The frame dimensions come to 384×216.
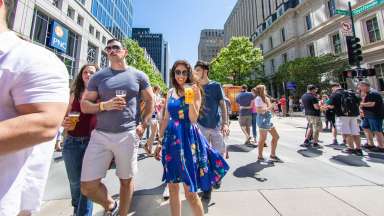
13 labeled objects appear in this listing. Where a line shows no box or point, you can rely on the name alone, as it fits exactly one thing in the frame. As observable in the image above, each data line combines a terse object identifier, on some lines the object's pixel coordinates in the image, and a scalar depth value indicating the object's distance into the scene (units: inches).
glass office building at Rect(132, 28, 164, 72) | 4822.8
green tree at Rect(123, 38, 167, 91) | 1290.6
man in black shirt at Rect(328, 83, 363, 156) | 221.1
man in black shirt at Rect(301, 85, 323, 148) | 253.1
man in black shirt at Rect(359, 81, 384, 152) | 228.1
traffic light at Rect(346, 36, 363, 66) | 363.6
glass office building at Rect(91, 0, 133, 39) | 1290.6
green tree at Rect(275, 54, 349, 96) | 805.2
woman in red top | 86.4
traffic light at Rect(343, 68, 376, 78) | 343.0
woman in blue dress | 77.2
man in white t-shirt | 30.0
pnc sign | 841.5
